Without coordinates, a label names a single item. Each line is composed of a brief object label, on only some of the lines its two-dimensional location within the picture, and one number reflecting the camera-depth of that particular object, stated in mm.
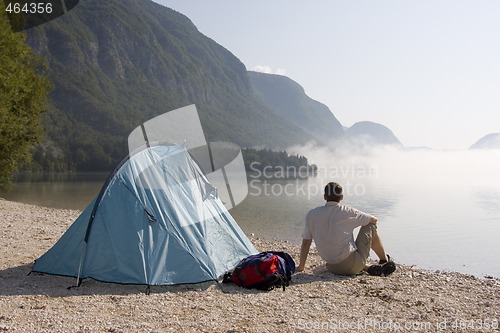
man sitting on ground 9039
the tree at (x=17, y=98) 18580
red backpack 8172
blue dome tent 8102
